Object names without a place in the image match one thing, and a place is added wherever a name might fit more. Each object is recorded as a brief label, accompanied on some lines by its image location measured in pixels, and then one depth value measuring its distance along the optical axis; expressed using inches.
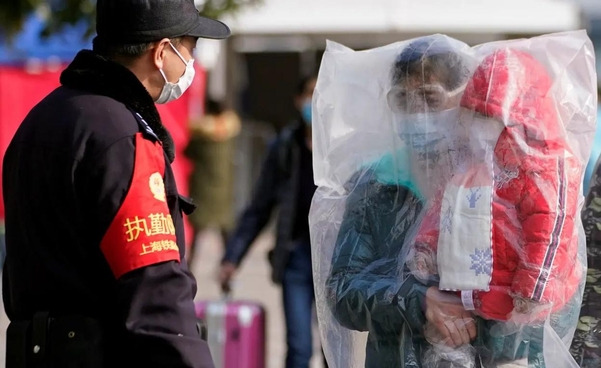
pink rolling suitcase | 436.1
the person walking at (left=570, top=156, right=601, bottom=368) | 261.3
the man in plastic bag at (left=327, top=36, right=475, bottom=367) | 234.5
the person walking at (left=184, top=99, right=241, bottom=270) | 919.7
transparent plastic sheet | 221.0
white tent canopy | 992.2
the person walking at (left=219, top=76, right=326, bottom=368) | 436.8
